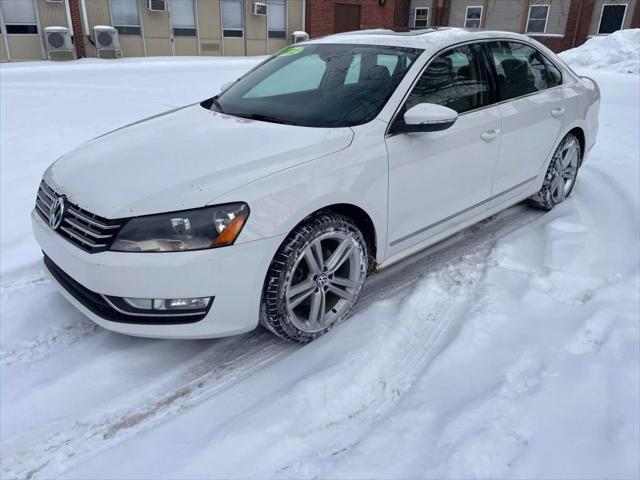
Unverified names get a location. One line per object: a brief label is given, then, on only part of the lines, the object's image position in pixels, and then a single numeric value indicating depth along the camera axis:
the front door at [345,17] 21.62
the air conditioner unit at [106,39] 17.00
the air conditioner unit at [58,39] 16.34
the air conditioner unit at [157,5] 18.00
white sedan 2.37
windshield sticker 3.98
